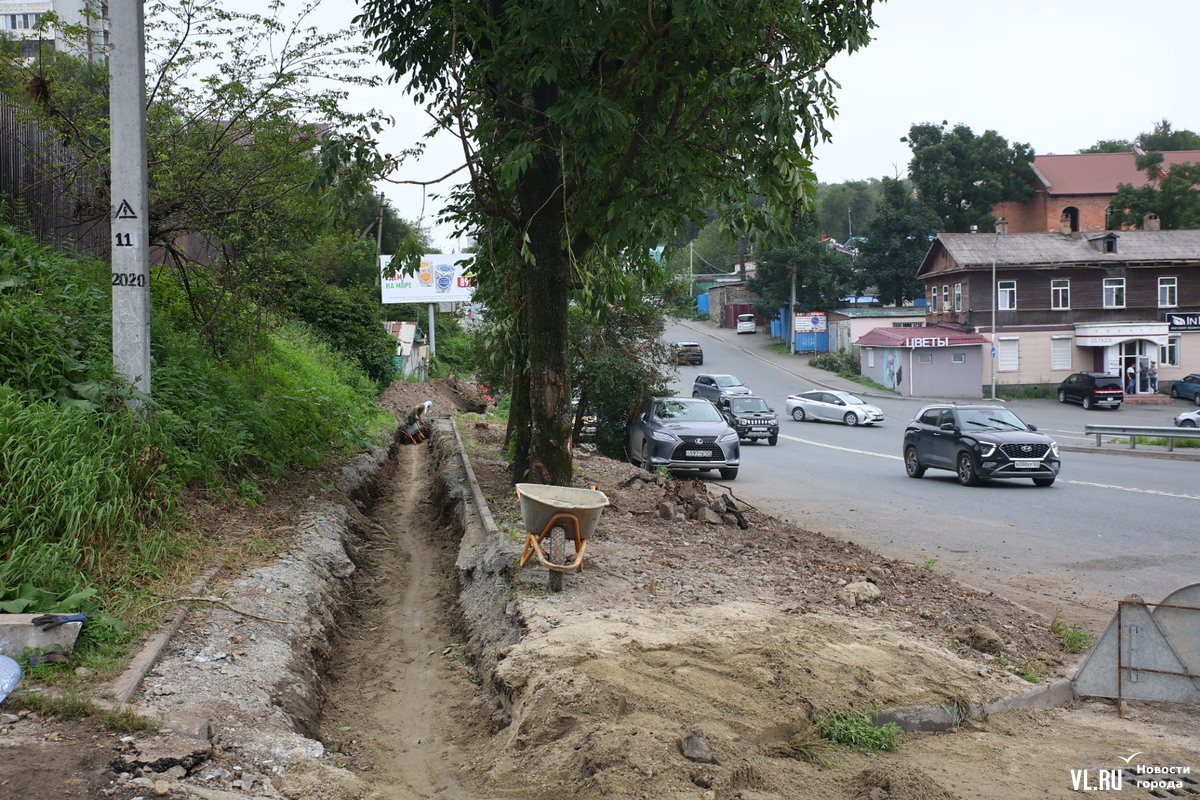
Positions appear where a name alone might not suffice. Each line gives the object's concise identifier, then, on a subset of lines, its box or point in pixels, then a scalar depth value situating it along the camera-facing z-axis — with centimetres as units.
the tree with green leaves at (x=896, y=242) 6500
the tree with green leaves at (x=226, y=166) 1066
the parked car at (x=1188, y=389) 4294
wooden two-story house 4772
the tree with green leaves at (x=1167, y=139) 8038
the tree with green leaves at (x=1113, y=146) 8169
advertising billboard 4238
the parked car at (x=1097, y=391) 4147
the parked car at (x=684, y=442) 1878
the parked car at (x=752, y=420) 2797
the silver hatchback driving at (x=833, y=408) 3541
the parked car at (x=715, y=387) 3636
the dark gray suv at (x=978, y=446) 1714
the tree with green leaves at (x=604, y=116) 902
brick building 6519
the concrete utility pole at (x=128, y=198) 858
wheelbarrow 700
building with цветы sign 4831
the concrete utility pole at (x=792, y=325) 6538
